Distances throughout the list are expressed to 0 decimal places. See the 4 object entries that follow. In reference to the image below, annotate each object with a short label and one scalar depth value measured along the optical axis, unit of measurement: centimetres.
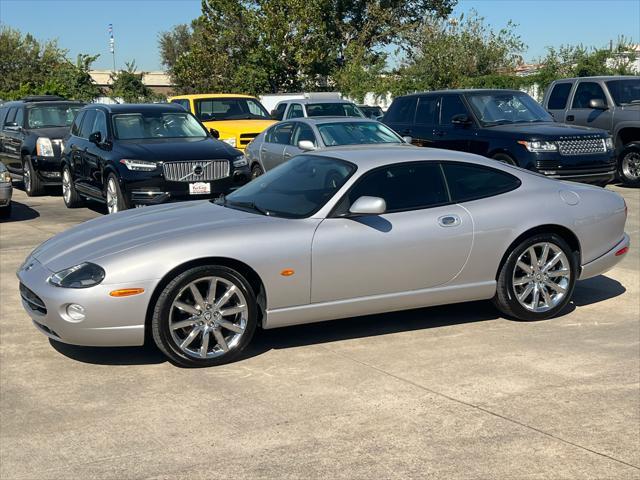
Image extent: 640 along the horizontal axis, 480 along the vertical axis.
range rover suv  1323
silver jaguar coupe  553
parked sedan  1326
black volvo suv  1156
